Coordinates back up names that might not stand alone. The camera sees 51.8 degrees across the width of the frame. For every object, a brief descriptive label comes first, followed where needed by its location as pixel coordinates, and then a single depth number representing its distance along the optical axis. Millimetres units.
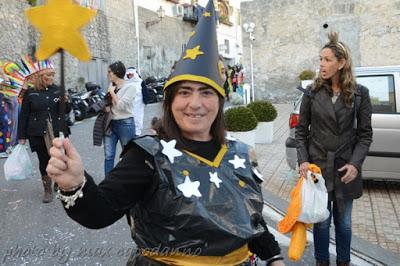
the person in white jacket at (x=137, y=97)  5836
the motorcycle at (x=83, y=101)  13469
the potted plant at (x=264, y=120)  9523
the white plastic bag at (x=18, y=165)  4992
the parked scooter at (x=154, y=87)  19091
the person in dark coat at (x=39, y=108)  5285
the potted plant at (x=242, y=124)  7848
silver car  5391
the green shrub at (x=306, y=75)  16984
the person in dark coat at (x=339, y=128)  3086
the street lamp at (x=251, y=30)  17156
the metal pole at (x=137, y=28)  24875
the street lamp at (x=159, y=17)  26491
